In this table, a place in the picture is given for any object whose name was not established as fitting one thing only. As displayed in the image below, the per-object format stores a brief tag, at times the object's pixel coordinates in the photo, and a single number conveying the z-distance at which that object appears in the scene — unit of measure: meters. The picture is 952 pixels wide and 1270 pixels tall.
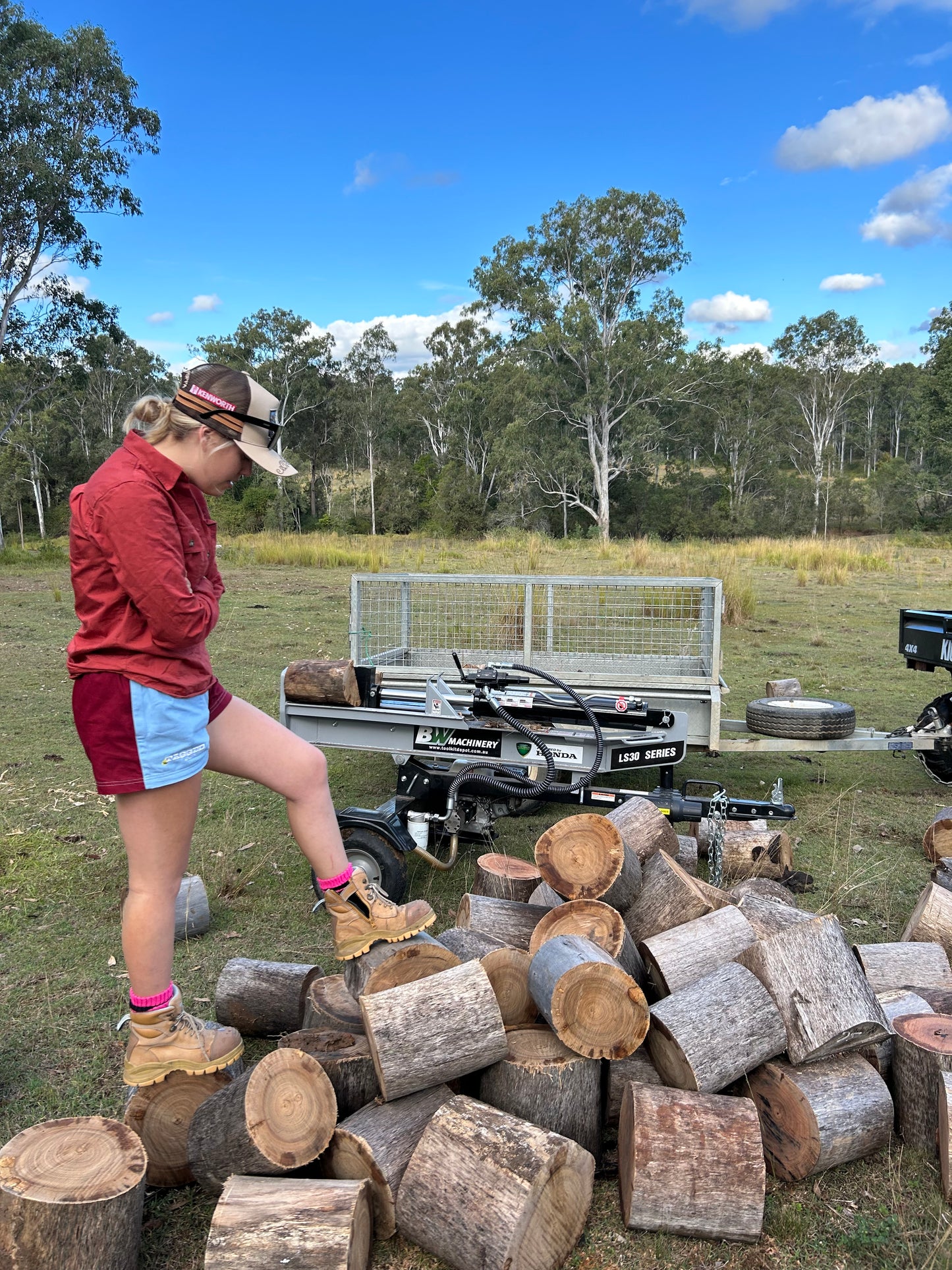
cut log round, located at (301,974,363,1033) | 3.10
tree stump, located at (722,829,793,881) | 4.66
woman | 2.38
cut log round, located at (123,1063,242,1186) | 2.63
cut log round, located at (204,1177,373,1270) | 2.14
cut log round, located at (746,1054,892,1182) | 2.65
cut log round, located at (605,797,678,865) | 4.22
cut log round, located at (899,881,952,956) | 3.83
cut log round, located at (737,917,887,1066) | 2.81
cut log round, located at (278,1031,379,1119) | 2.78
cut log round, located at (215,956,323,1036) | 3.31
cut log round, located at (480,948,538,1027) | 3.02
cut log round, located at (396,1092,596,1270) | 2.26
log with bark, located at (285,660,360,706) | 4.81
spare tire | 5.58
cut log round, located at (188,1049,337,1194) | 2.41
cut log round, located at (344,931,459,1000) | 2.93
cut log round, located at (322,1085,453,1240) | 2.44
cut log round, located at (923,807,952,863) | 4.96
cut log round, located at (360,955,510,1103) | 2.63
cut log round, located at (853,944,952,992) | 3.44
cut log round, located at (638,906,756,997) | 3.21
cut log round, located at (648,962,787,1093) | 2.72
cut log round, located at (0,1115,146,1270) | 2.10
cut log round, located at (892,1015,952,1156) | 2.78
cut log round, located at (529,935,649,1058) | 2.71
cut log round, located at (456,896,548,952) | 3.54
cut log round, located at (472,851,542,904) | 4.00
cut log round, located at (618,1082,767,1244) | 2.45
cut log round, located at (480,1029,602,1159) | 2.68
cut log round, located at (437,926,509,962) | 3.26
